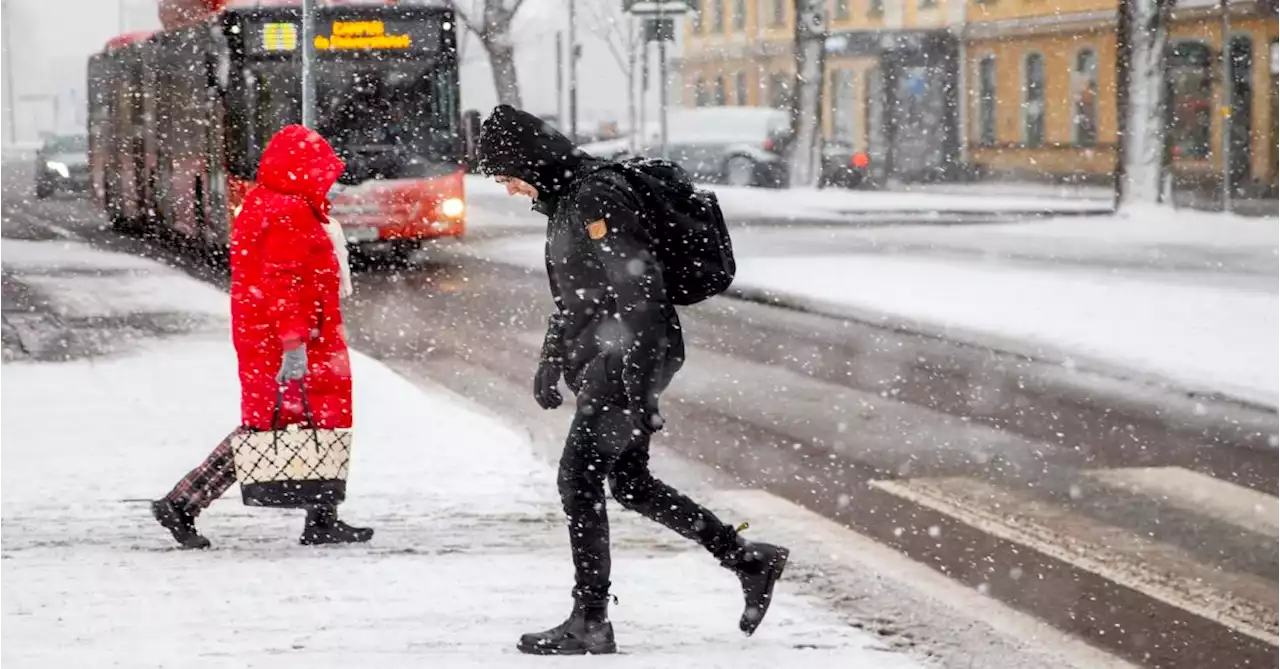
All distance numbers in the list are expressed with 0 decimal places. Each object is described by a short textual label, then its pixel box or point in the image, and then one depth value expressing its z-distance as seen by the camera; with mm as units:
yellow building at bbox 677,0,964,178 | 52438
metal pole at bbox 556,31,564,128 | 51188
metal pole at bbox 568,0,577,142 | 49656
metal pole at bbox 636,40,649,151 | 38328
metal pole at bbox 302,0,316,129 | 19406
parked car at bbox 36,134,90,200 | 46781
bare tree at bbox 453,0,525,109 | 48406
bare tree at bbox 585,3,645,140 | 78250
